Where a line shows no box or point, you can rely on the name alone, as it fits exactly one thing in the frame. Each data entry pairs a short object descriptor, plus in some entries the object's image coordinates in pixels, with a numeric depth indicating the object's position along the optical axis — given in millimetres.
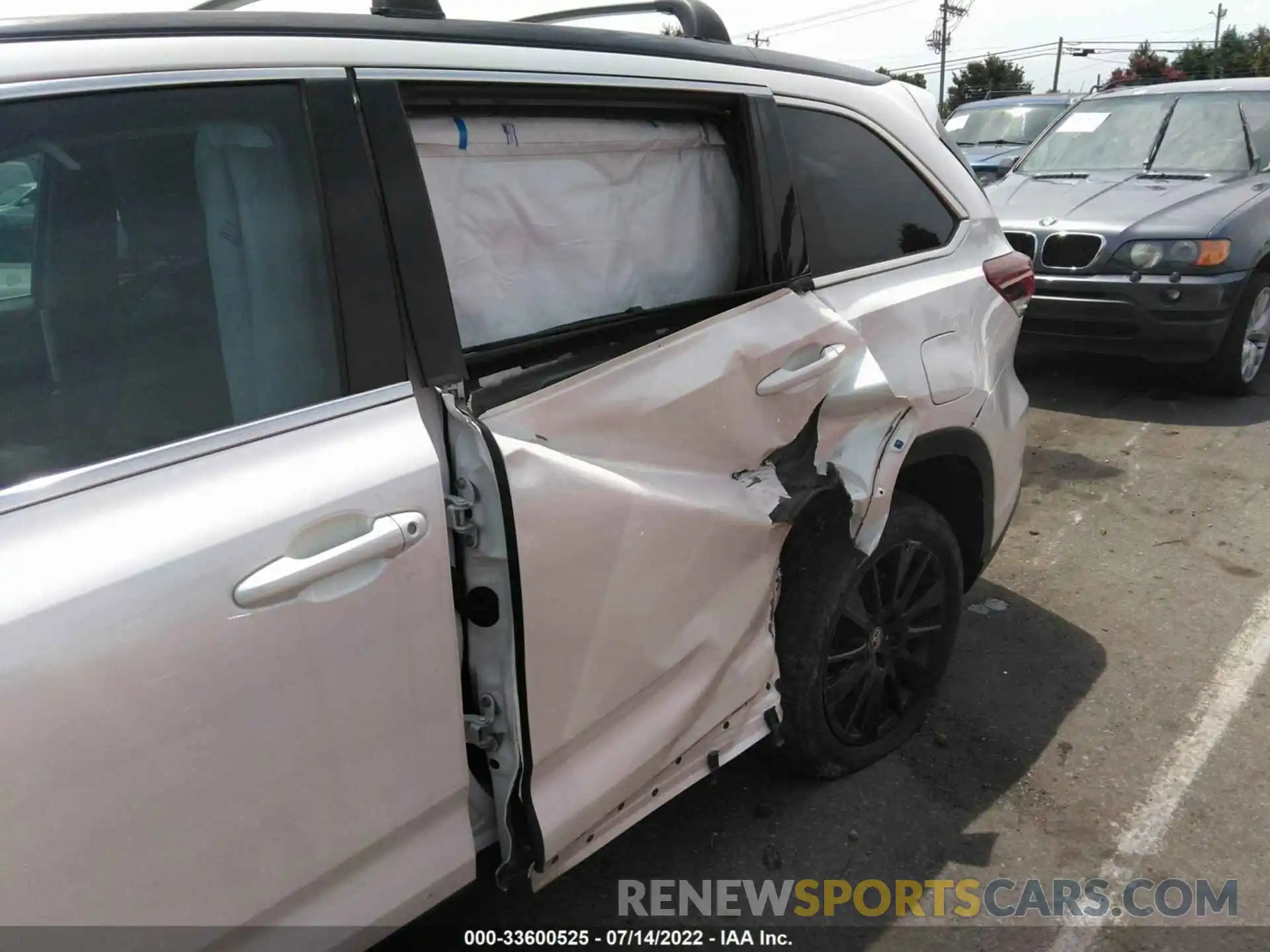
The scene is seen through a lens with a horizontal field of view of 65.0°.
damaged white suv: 1371
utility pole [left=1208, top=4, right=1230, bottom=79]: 54506
